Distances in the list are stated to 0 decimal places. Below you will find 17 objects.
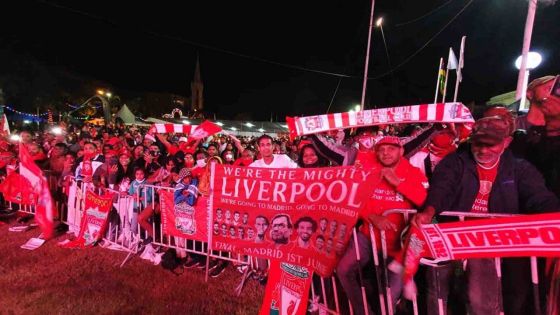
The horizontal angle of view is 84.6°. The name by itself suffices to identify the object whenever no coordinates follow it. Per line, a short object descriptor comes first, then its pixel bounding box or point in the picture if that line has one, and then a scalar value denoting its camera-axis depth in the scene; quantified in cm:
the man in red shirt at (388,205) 308
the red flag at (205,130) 618
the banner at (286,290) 311
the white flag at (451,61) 1575
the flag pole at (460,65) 1477
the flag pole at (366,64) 1845
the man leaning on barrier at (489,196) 265
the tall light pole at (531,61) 886
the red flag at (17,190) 700
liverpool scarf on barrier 209
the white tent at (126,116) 3212
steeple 9450
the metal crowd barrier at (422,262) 237
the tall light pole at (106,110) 3299
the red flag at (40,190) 642
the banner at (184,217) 484
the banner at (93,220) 587
